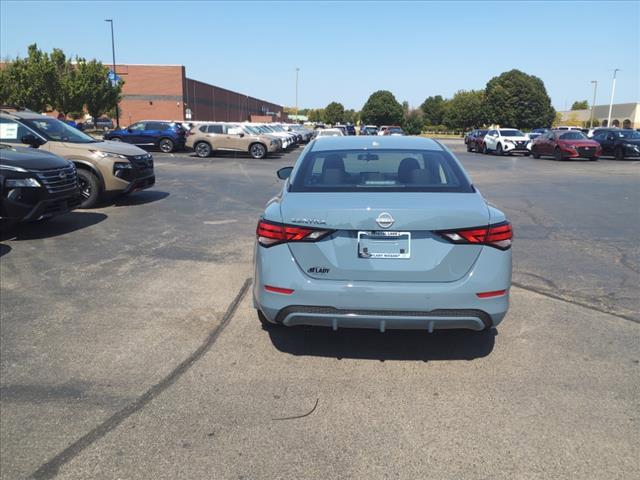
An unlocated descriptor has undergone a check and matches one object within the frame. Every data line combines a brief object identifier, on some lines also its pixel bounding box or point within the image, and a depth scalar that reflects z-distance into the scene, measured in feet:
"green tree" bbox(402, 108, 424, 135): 301.02
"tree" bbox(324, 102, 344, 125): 392.47
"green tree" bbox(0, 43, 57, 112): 134.51
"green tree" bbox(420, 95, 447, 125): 357.82
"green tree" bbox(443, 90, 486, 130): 269.50
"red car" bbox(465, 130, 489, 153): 117.62
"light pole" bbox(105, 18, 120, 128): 153.46
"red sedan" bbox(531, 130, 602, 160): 87.20
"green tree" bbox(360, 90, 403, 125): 342.44
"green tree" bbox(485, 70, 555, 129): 248.52
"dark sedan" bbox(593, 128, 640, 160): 89.51
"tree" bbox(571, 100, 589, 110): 517.72
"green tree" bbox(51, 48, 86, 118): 140.56
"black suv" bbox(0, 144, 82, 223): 23.72
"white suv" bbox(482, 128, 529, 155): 105.81
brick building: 202.39
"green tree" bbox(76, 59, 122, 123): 143.84
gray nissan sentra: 11.34
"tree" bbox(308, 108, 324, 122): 465.47
